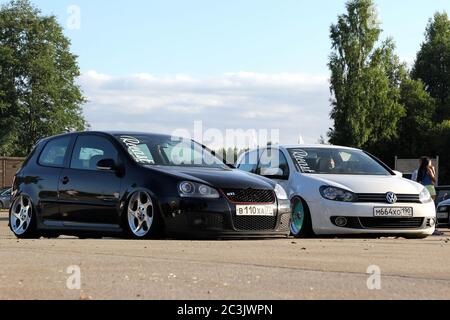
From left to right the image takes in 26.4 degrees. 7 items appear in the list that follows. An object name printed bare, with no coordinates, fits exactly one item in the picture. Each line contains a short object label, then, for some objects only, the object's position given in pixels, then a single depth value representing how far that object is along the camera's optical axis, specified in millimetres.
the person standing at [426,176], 18656
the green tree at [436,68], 91562
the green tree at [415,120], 86000
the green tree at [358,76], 81000
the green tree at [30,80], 78062
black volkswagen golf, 11641
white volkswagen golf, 13773
